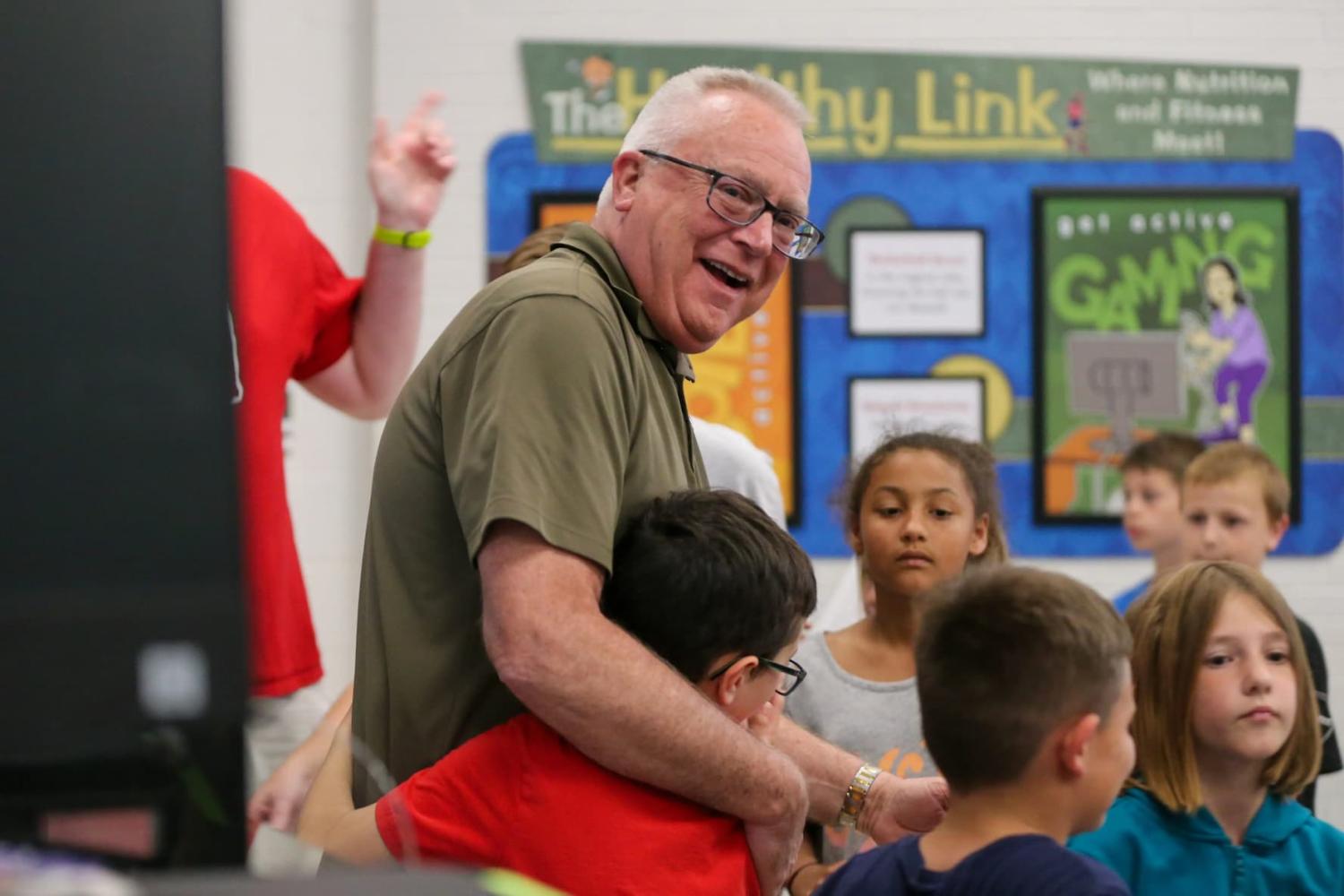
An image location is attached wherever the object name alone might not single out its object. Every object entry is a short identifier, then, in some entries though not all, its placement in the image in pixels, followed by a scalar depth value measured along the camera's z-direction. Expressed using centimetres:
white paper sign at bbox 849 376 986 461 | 439
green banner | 443
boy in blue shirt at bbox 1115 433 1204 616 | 409
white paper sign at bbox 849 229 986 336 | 443
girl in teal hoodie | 193
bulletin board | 440
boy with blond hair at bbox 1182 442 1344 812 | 349
